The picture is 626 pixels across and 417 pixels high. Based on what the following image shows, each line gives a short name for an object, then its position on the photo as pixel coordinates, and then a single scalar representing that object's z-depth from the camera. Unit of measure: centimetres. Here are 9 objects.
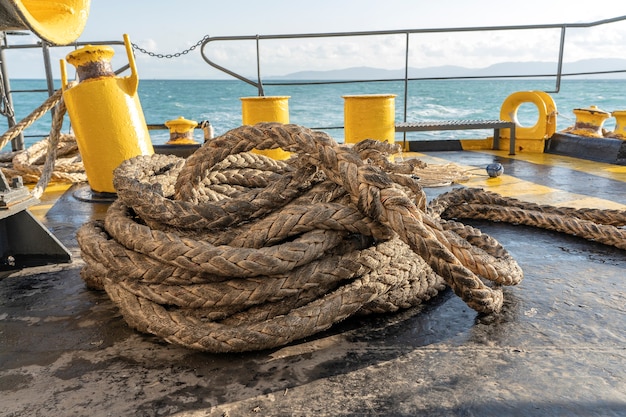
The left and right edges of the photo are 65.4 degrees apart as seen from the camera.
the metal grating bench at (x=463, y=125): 488
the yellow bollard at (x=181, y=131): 529
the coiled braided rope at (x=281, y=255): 123
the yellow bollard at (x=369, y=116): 407
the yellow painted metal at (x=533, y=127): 505
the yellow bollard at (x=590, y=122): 529
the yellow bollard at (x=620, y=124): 523
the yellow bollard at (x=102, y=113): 297
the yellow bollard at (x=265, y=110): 422
